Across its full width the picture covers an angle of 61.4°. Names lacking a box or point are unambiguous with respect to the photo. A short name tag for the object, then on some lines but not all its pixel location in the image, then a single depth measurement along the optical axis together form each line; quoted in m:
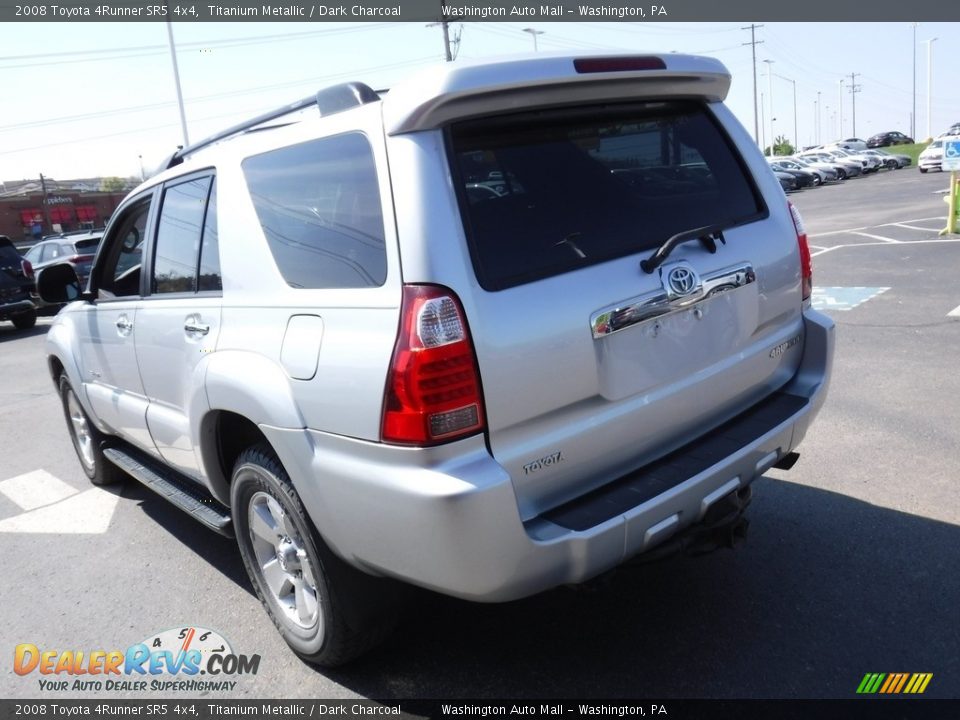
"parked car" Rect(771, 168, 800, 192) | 35.72
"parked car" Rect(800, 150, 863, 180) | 42.22
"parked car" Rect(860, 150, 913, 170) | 46.75
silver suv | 2.34
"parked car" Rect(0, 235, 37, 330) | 14.82
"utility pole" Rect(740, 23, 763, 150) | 73.31
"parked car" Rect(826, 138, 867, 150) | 54.31
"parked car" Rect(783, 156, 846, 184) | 40.12
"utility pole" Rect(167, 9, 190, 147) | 29.50
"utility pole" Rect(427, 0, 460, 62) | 35.78
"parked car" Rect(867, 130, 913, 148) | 67.25
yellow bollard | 13.23
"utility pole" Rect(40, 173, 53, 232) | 57.34
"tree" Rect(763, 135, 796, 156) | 95.12
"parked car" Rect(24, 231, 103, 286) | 16.91
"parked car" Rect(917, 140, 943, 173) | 36.00
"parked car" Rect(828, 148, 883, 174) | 44.16
